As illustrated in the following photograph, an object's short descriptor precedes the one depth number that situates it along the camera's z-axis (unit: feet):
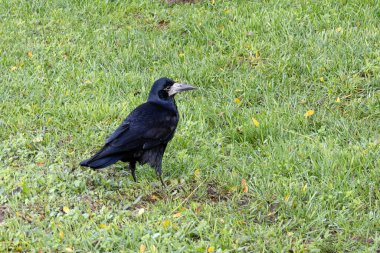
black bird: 33.13
